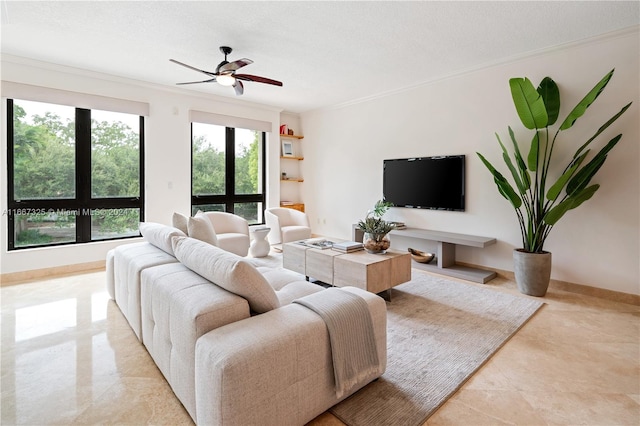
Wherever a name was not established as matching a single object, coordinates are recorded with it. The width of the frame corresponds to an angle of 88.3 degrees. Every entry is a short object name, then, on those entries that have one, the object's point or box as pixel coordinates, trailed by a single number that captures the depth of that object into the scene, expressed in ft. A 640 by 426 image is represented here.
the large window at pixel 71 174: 13.03
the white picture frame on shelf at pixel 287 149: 21.91
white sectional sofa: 4.26
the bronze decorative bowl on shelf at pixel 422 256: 14.82
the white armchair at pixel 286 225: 17.03
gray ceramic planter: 10.98
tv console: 12.95
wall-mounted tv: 14.79
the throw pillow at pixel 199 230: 9.72
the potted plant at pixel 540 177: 10.27
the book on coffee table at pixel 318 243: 11.95
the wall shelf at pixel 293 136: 21.71
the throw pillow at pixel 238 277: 5.22
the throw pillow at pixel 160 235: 7.93
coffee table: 9.75
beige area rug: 5.60
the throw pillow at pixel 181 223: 9.94
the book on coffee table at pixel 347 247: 11.25
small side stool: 16.84
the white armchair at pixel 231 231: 14.82
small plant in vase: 10.76
